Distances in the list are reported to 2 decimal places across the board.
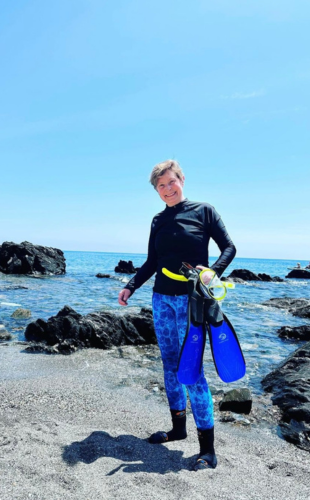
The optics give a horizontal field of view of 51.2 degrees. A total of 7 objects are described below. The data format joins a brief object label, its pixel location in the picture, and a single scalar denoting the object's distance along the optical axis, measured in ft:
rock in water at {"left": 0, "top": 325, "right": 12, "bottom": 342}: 29.94
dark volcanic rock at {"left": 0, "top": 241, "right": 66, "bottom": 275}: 123.75
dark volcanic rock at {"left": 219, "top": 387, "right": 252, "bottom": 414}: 16.81
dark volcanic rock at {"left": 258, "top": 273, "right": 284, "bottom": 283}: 147.81
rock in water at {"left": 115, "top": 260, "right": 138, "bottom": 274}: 164.14
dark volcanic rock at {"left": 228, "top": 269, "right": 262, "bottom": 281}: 150.41
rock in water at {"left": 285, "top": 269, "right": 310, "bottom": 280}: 183.32
